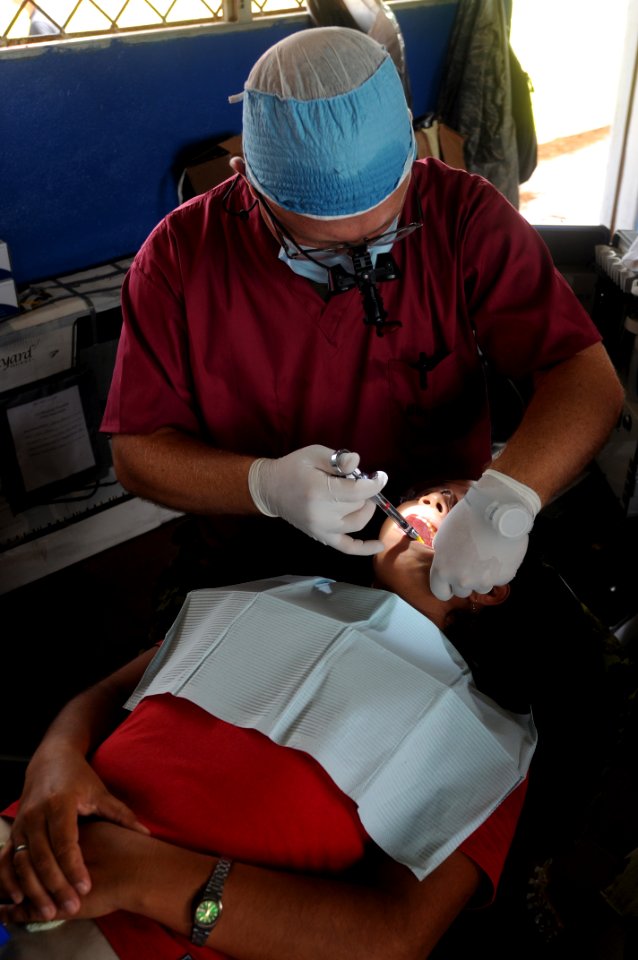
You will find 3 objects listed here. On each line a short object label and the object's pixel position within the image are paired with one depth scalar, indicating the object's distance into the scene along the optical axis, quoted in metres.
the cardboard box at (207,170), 2.73
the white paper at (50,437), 2.44
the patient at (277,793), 1.05
